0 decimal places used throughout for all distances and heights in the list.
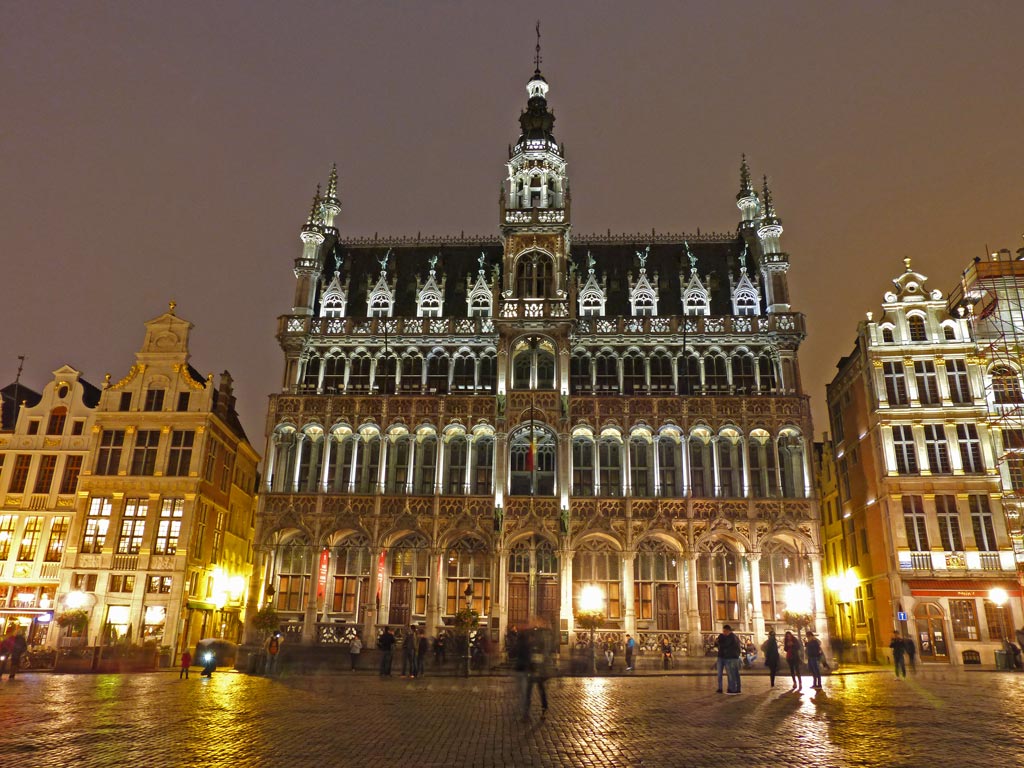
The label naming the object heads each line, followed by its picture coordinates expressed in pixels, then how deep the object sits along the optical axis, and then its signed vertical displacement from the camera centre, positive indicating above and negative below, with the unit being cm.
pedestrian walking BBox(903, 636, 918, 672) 3299 -50
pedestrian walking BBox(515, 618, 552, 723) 1867 -67
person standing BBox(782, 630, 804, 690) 2517 -63
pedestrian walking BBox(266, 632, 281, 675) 3324 -116
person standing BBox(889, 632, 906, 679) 3199 -69
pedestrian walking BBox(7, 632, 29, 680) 2933 -105
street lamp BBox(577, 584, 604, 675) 3972 +127
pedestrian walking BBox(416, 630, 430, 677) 3275 -101
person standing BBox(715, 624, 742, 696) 2370 -63
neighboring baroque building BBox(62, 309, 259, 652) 4469 +681
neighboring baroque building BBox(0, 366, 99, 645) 4528 +777
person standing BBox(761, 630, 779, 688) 2597 -67
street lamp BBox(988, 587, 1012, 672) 4175 +211
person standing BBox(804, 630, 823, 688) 2505 -59
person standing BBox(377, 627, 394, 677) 3253 -97
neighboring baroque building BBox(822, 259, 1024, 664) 4222 +837
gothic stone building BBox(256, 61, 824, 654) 4494 +1090
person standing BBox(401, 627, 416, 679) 3275 -105
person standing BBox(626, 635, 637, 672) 3703 -88
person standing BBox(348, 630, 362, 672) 3616 -104
